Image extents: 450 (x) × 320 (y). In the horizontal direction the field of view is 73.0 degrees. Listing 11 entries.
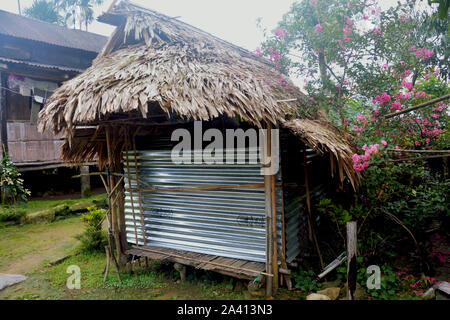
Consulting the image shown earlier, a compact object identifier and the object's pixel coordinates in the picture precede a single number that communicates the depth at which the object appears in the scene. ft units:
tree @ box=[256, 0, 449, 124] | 15.98
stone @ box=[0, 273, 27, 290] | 16.59
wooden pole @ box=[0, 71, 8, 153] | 30.73
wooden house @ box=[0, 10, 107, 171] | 31.17
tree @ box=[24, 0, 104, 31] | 73.31
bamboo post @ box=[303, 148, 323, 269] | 16.17
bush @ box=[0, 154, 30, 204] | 29.04
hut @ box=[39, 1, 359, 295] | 13.32
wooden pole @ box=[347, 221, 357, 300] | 12.25
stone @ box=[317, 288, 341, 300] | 13.27
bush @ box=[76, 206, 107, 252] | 21.66
